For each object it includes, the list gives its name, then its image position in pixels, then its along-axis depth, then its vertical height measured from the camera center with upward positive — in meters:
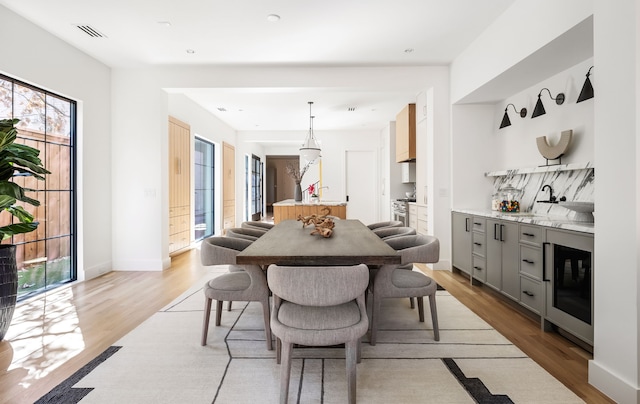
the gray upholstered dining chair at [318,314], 1.65 -0.61
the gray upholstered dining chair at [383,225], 3.76 -0.32
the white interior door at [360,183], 9.62 +0.34
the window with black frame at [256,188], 11.43 +0.25
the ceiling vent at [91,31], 3.65 +1.75
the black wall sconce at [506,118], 3.98 +0.90
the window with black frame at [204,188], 7.23 +0.17
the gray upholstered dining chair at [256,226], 3.88 -0.34
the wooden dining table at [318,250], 1.97 -0.33
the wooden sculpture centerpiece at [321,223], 2.73 -0.24
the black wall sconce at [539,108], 3.41 +0.88
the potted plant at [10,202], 2.47 -0.05
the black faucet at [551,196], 3.35 +0.00
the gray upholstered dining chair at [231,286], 2.33 -0.62
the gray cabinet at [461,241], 4.13 -0.56
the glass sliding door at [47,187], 3.50 +0.10
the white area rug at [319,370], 1.88 -1.06
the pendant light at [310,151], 6.30 +0.81
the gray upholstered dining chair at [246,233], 3.22 -0.36
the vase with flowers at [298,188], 6.58 +0.14
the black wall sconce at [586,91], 2.84 +0.85
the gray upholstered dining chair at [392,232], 3.22 -0.35
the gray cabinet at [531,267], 2.81 -0.60
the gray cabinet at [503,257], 3.17 -0.59
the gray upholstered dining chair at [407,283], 2.41 -0.62
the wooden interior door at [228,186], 8.46 +0.24
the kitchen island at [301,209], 6.12 -0.24
